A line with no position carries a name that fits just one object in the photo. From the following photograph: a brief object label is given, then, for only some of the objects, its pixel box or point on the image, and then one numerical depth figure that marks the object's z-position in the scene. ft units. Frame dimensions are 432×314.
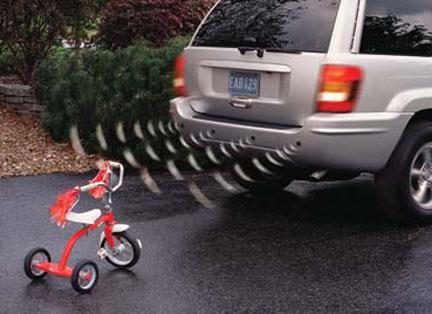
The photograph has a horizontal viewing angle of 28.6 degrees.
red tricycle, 15.99
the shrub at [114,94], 27.43
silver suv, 19.17
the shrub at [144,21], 33.73
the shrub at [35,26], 33.71
